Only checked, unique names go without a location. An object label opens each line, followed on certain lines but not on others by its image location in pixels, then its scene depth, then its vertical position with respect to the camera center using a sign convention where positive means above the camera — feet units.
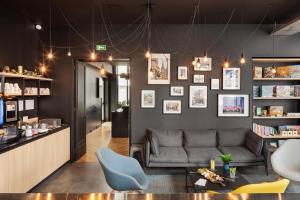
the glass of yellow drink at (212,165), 13.41 -4.02
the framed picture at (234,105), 18.94 -0.63
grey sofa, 15.54 -3.80
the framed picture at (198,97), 18.93 +0.02
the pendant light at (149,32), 18.30 +5.42
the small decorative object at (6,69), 13.44 +1.62
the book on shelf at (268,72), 18.89 +2.14
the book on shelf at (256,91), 19.21 +0.56
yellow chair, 6.73 -2.70
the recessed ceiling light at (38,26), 18.13 +5.61
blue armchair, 9.84 -3.59
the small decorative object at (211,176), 11.55 -4.17
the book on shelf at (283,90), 18.78 +0.60
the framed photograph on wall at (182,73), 18.89 +2.02
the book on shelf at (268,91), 18.95 +0.56
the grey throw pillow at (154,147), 15.79 -3.49
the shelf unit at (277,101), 19.71 -0.29
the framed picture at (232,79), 18.90 +1.54
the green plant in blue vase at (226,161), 12.78 -3.61
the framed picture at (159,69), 18.88 +2.34
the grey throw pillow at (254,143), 15.83 -3.32
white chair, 12.98 -3.51
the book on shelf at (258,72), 19.02 +2.14
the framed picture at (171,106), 18.94 -0.79
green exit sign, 18.90 +4.15
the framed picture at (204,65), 18.88 +2.69
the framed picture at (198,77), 18.90 +1.69
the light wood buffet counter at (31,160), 11.02 -3.77
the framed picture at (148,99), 18.92 -0.17
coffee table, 10.87 -4.31
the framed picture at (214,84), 18.92 +1.11
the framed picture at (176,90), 18.90 +0.59
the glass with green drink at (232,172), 12.09 -4.01
